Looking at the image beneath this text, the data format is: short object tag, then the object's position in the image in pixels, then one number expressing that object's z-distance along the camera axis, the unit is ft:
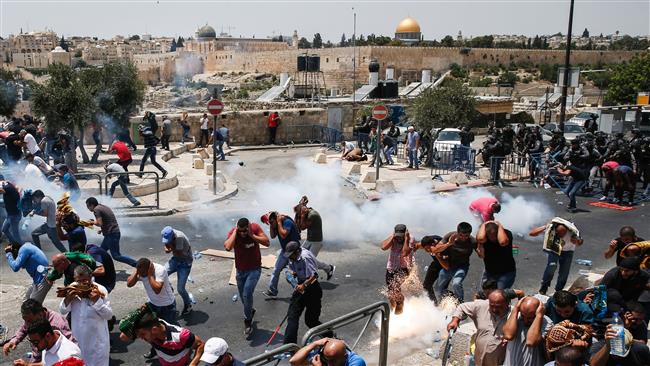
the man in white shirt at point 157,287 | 21.07
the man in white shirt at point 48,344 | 15.11
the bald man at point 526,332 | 16.28
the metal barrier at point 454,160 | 58.80
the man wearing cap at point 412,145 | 62.13
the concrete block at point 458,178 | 54.07
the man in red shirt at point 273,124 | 81.35
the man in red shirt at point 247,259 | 24.08
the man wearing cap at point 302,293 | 21.61
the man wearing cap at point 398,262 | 25.23
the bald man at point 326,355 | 14.05
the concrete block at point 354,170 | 59.36
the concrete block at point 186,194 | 46.06
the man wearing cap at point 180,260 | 24.72
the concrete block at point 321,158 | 66.37
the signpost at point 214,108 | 47.26
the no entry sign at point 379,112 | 51.65
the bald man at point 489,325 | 17.29
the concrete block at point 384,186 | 49.93
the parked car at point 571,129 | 83.61
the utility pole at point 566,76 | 65.09
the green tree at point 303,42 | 594.61
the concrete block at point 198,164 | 61.16
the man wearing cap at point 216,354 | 13.99
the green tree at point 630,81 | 136.36
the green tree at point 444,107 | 66.39
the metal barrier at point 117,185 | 42.39
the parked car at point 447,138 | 68.44
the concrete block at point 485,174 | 56.18
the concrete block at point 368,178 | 53.57
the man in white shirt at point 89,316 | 17.98
